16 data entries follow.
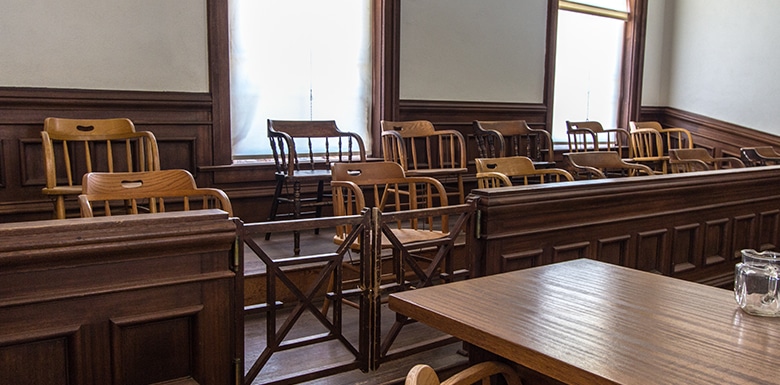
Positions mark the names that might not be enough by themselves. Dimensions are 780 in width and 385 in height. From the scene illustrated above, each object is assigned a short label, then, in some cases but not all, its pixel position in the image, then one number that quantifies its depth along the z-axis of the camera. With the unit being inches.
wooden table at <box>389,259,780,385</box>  34.8
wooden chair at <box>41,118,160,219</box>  115.5
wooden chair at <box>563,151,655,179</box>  138.0
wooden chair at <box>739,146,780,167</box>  178.5
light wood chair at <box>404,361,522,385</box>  31.7
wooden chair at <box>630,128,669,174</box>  233.1
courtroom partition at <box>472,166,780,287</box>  88.4
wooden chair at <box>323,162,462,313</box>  99.9
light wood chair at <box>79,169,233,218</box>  78.4
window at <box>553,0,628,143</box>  245.8
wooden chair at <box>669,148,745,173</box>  165.8
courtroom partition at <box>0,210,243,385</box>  50.6
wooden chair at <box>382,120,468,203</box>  157.5
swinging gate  70.0
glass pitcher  44.5
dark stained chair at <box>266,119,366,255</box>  139.2
